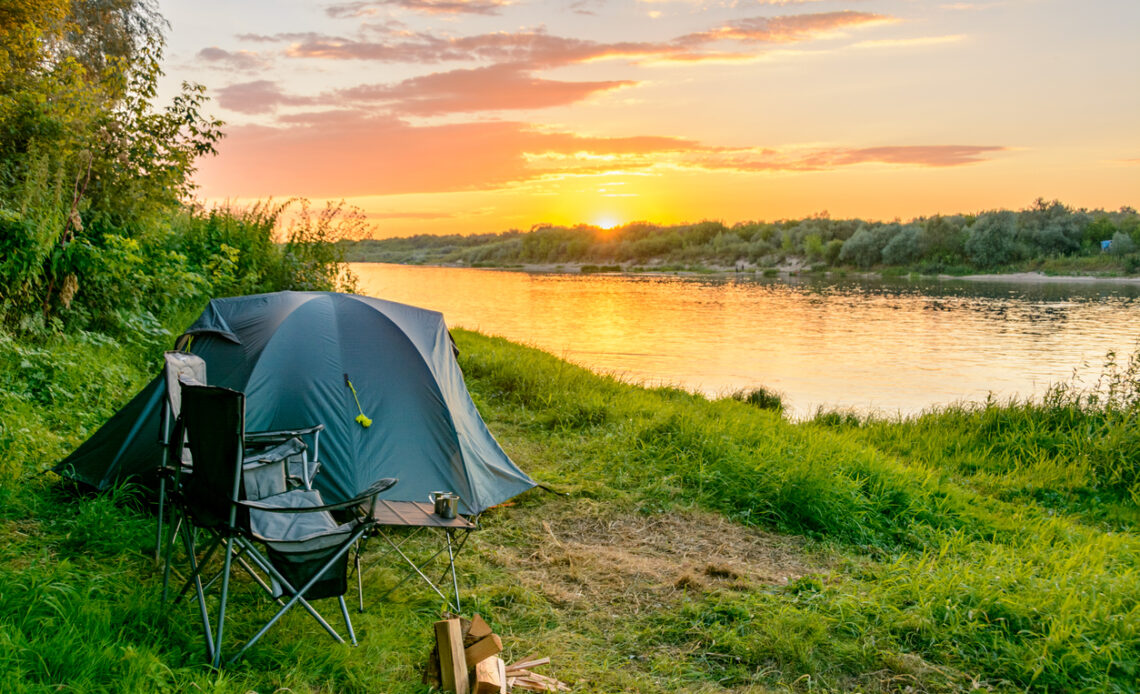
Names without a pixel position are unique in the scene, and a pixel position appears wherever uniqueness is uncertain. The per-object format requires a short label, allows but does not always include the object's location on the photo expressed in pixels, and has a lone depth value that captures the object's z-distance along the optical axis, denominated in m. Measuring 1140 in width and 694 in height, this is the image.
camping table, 3.72
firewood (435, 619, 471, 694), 2.87
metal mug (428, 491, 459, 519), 3.85
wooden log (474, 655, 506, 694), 2.87
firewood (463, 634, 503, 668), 2.96
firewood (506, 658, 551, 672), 3.14
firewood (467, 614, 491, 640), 3.03
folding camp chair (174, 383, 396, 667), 2.88
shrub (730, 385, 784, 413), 12.08
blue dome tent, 4.61
